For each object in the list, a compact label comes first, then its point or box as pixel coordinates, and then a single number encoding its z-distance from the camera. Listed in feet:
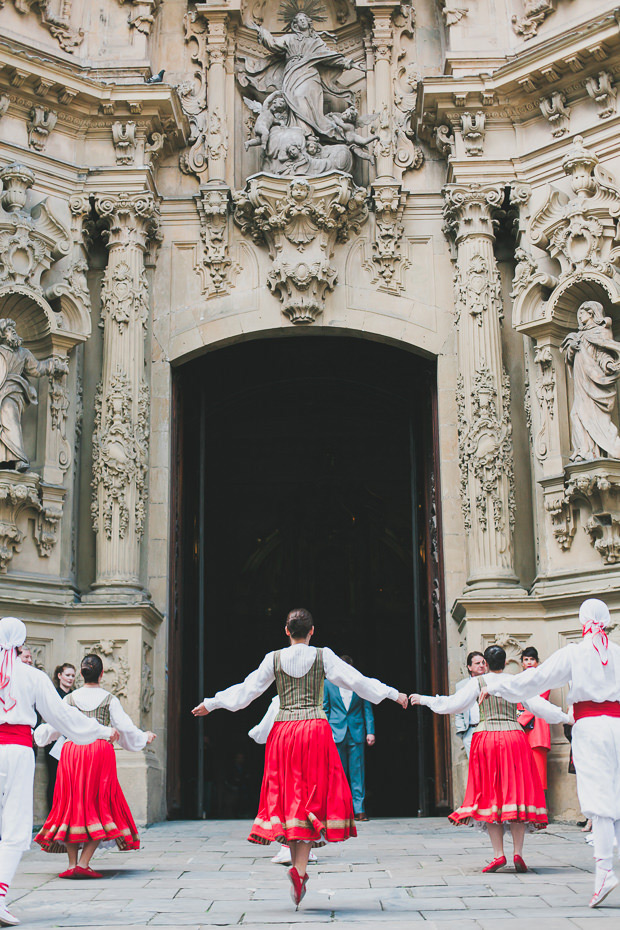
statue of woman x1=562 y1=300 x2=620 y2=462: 42.68
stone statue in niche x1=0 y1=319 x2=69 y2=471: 43.06
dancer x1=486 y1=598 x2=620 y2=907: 23.70
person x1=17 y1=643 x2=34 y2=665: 37.64
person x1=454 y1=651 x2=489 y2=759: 31.22
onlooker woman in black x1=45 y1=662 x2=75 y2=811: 37.81
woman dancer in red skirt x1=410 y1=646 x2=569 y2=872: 27.50
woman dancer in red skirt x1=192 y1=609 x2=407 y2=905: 23.29
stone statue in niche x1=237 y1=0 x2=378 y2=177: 49.93
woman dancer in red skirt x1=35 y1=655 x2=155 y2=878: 27.78
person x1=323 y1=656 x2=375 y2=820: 42.29
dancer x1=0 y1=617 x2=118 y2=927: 22.50
